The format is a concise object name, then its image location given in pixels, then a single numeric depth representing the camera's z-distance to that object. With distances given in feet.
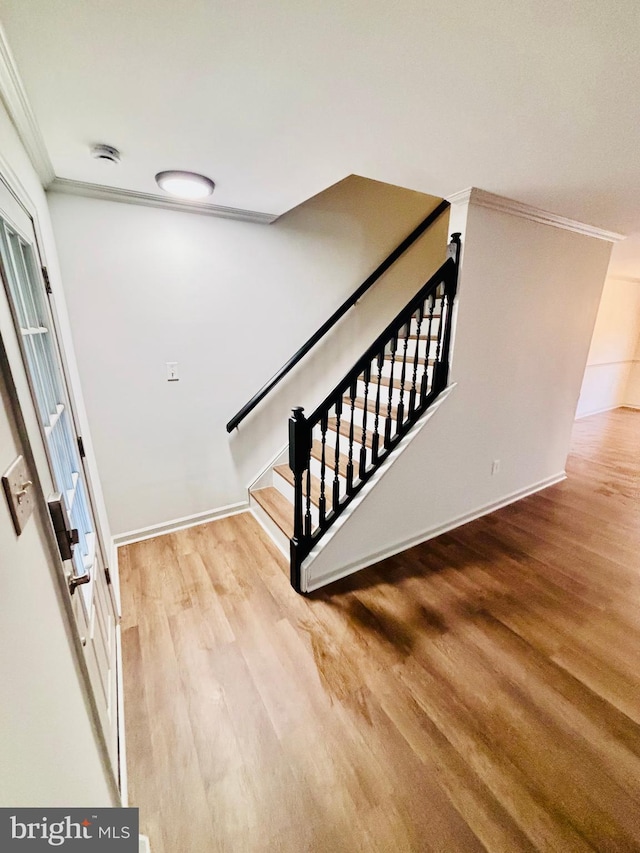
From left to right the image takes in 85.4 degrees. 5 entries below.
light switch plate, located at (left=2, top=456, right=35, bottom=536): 1.94
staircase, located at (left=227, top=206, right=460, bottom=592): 6.16
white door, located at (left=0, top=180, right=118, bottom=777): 2.72
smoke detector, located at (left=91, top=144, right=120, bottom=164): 4.70
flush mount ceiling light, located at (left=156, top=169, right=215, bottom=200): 5.49
